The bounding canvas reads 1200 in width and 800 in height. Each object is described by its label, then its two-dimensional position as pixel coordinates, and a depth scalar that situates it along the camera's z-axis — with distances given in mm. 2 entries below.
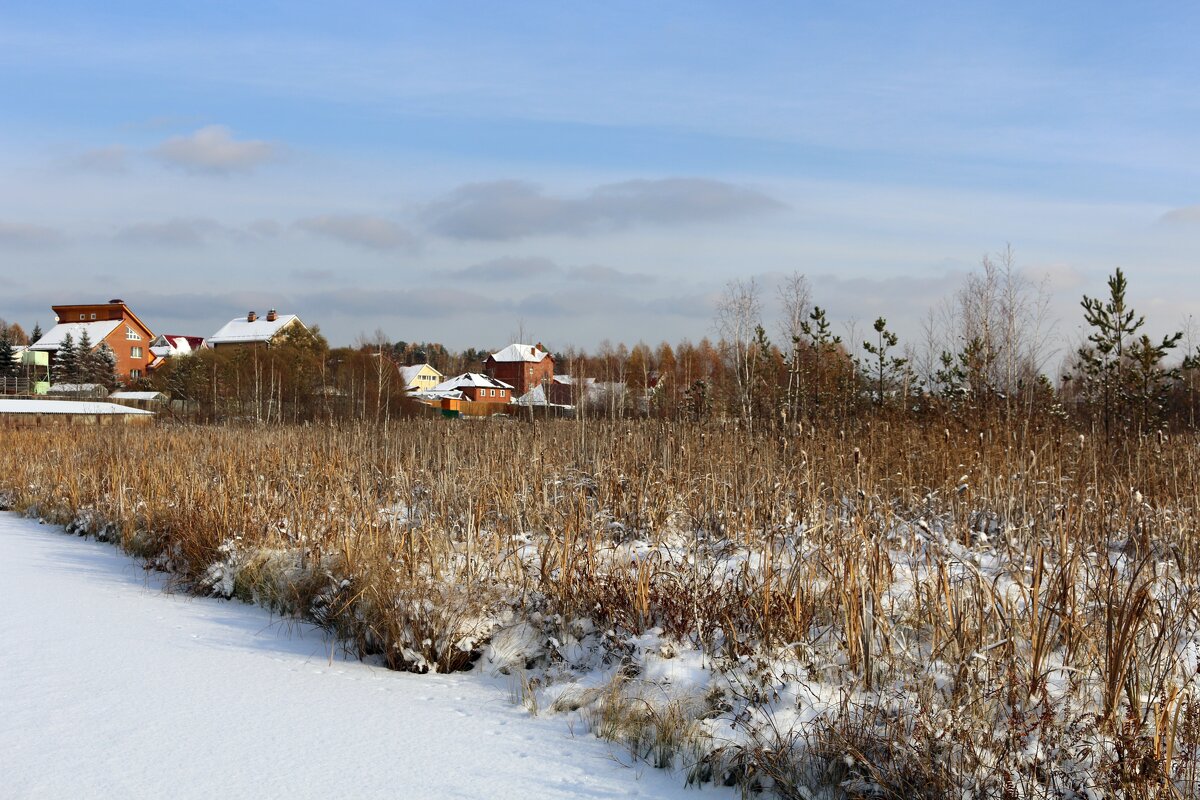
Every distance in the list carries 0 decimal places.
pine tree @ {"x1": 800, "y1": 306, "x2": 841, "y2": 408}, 13531
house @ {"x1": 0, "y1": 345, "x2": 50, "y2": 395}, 46425
